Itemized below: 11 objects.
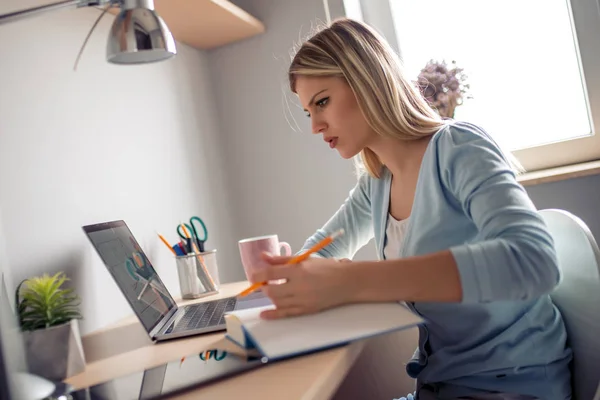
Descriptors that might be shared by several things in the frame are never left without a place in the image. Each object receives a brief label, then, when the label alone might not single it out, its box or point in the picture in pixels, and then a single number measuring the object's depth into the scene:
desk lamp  0.78
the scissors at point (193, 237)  1.22
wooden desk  0.55
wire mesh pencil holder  1.17
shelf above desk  1.24
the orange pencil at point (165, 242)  1.20
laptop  0.87
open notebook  0.60
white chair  0.77
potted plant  0.61
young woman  0.67
